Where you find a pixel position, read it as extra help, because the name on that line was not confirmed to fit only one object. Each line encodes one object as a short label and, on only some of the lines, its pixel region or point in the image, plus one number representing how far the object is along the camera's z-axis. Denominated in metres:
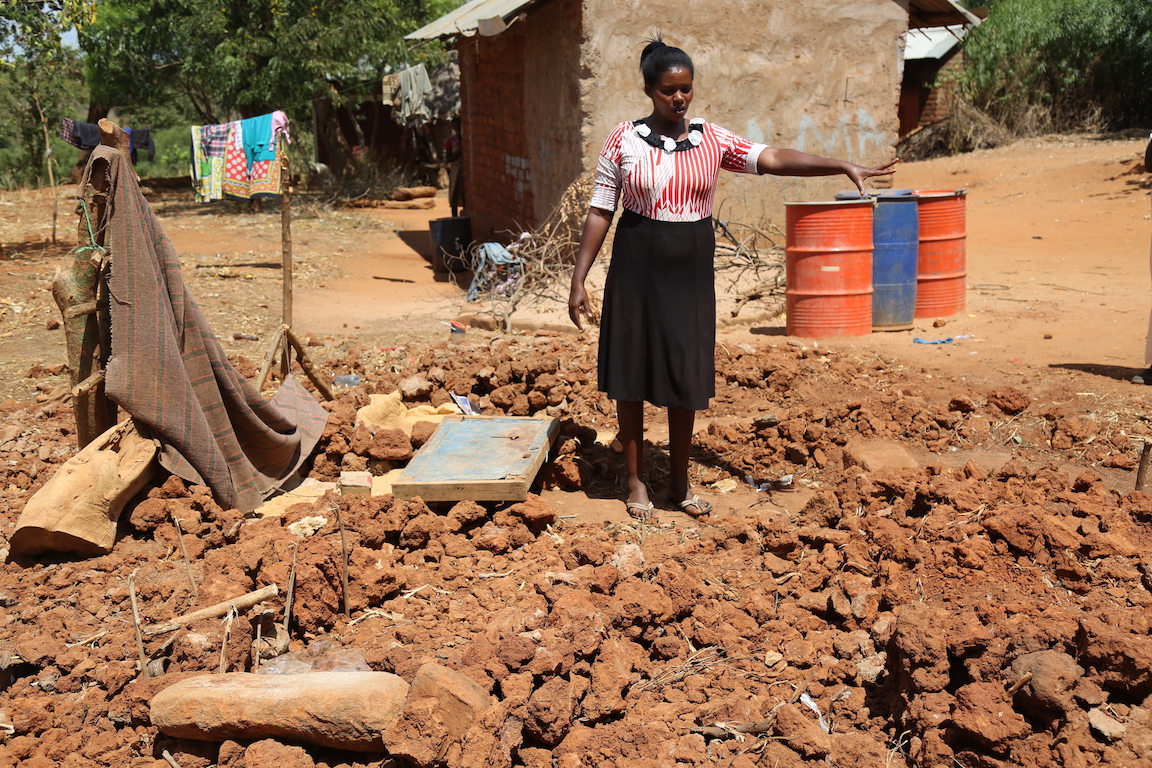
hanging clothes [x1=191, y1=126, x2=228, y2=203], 11.52
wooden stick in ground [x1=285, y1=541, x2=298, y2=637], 2.98
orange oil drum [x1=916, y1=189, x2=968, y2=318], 6.93
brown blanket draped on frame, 3.56
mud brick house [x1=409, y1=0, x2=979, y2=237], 8.23
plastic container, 11.40
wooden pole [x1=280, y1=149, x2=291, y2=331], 5.60
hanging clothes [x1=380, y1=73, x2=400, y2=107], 19.08
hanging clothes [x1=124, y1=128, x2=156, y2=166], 18.62
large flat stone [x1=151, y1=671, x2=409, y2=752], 2.38
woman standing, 3.51
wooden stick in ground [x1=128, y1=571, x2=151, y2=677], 2.72
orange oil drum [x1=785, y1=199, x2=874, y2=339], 6.38
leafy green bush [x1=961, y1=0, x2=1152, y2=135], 18.30
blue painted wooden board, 3.78
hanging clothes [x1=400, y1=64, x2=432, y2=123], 18.17
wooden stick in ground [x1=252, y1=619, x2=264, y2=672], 2.80
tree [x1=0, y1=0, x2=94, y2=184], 10.72
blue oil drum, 6.71
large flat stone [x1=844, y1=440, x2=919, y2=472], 4.11
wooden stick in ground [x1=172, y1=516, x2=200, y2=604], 3.12
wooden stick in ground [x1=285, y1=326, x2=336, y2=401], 4.80
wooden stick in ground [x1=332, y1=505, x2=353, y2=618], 3.07
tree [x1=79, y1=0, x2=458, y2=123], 15.96
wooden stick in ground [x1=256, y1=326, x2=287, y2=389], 4.47
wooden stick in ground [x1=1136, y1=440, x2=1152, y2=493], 3.58
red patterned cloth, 11.22
